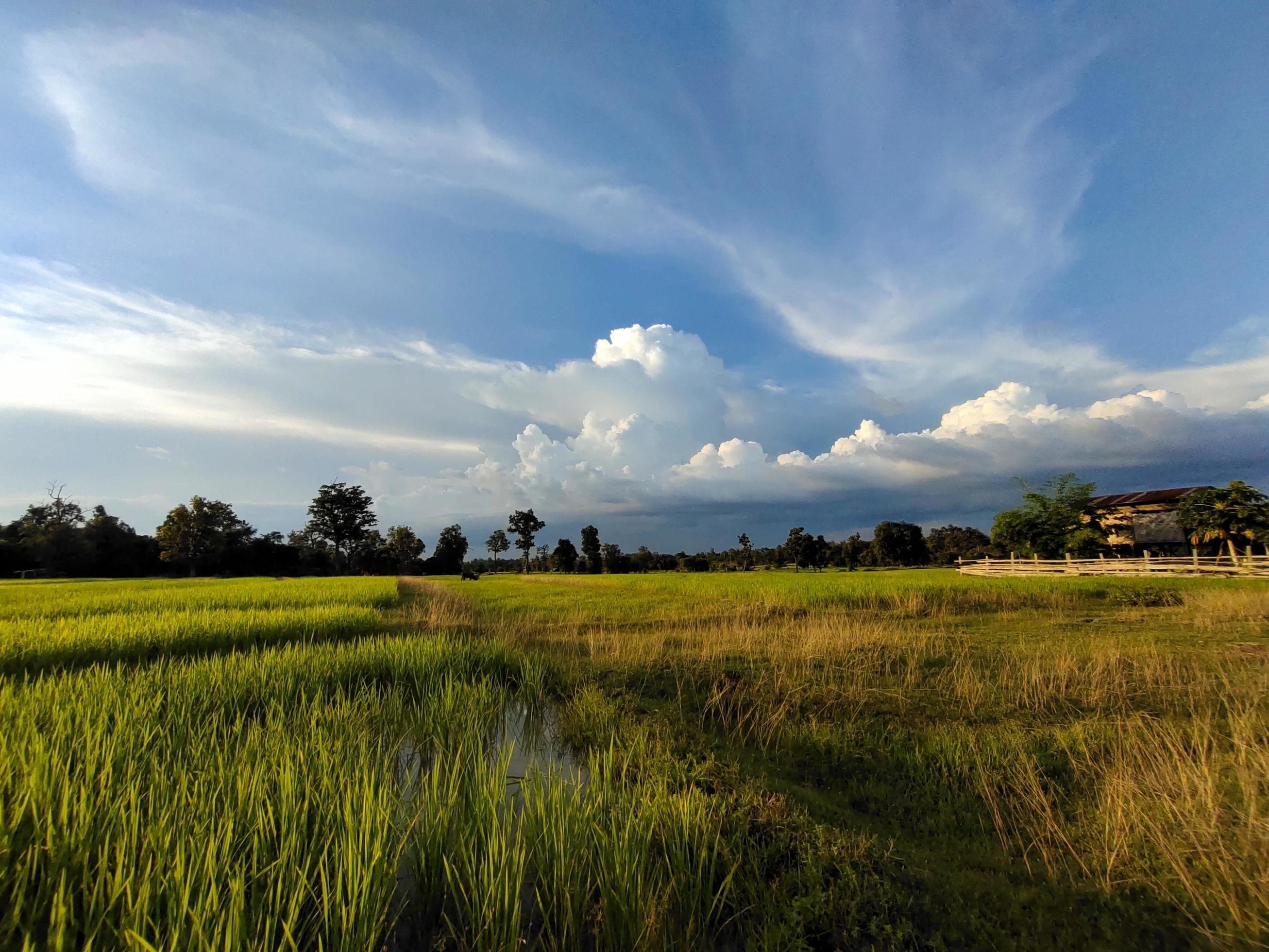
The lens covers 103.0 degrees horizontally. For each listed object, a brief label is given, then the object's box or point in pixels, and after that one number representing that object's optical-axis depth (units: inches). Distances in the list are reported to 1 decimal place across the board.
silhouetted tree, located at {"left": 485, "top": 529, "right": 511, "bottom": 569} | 4280.5
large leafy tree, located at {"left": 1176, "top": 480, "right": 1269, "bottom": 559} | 1353.3
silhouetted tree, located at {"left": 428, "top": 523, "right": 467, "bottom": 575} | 3309.5
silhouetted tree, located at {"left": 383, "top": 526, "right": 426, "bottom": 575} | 3189.0
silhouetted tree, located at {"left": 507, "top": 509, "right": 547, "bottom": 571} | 3892.7
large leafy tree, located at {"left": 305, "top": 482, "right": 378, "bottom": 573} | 2773.1
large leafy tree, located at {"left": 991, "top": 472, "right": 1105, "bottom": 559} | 1763.0
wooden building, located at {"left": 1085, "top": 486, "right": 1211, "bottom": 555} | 1823.3
